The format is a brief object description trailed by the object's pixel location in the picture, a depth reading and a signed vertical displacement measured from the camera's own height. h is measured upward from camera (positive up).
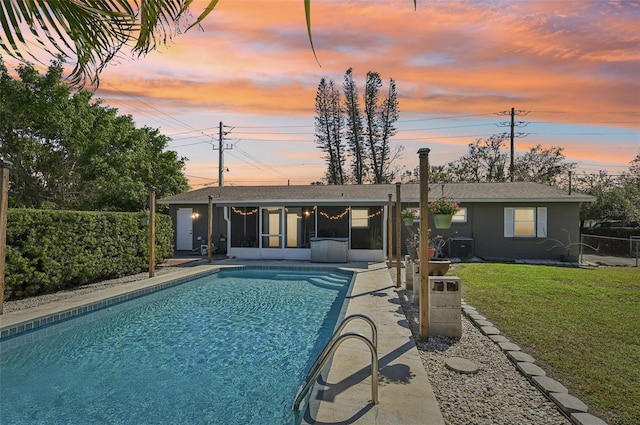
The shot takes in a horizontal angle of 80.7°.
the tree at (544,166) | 32.25 +4.60
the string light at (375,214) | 15.02 +0.18
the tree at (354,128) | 31.59 +7.59
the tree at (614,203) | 24.55 +1.13
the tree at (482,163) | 31.81 +4.85
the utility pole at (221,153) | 28.92 +5.31
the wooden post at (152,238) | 10.51 -0.57
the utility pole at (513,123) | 28.25 +7.37
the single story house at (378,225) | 14.79 -0.27
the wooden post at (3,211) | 6.48 +0.10
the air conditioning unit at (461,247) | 14.78 -1.11
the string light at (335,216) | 15.13 +0.13
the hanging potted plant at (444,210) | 6.93 +0.16
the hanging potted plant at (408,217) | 11.06 +0.05
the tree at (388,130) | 31.47 +7.39
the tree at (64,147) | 15.09 +3.22
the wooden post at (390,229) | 10.54 -0.31
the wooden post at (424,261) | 5.24 -0.60
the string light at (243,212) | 15.74 +0.25
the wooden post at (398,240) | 9.07 -0.55
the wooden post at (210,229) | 13.88 -0.42
